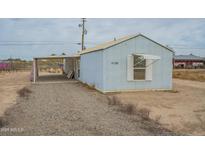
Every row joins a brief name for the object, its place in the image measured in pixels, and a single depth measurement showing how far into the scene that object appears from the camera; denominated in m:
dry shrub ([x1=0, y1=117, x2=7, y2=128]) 6.34
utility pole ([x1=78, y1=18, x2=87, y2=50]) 32.28
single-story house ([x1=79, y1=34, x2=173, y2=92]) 13.18
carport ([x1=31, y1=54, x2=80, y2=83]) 20.72
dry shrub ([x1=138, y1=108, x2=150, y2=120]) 7.30
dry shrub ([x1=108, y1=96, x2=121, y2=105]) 9.66
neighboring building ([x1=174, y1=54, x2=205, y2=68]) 69.56
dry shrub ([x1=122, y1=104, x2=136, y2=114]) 8.05
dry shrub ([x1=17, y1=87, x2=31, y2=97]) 11.95
